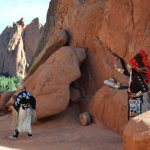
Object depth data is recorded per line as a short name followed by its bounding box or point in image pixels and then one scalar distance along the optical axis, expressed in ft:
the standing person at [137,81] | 29.27
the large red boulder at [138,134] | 21.66
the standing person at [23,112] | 37.27
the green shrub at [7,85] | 118.37
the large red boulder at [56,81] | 44.04
